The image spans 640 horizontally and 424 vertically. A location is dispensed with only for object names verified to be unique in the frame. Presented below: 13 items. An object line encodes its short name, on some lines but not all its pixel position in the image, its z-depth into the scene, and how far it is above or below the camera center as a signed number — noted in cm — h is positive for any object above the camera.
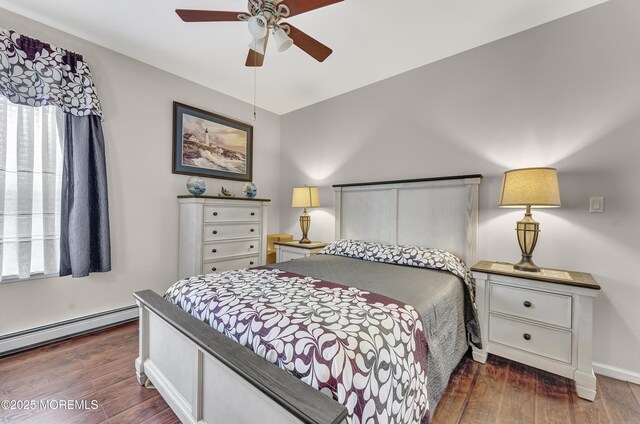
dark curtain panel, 216 +9
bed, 88 -55
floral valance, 188 +99
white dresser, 270 -29
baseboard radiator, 196 -104
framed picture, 292 +77
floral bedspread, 87 -50
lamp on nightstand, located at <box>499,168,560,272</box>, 175 +11
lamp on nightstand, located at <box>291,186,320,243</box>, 325 +13
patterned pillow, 205 -40
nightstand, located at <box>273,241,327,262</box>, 307 -49
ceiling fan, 146 +113
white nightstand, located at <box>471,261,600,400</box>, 159 -71
